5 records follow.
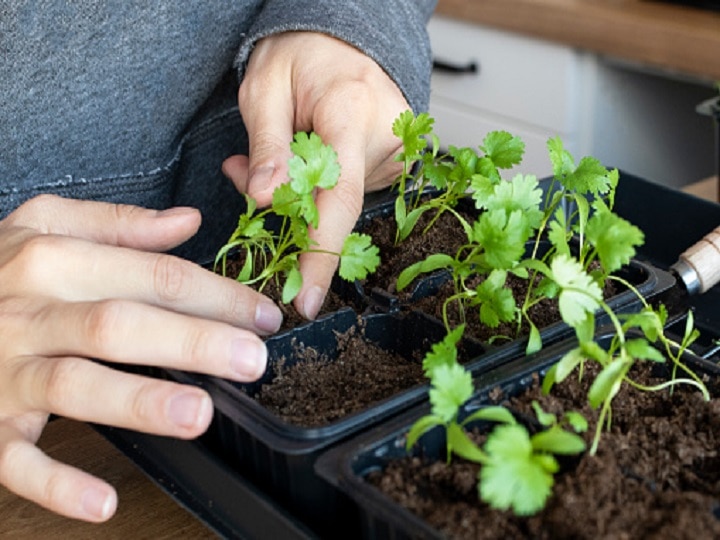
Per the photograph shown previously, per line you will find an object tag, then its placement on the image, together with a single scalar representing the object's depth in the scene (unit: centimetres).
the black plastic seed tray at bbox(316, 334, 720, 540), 63
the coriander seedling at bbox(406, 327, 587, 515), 60
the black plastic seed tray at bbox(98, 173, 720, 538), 74
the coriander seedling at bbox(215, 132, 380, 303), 89
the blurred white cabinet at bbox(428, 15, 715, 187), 242
